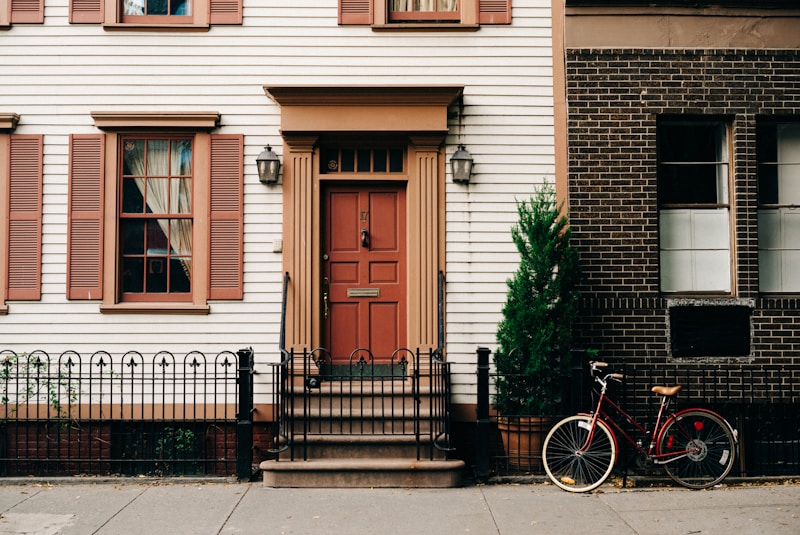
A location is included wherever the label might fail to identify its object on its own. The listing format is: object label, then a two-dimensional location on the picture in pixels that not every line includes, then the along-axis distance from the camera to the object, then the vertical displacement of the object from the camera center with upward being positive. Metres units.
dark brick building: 8.34 +1.00
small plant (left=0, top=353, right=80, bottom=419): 8.23 -1.14
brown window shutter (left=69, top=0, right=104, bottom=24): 8.58 +3.02
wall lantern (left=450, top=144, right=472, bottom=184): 8.38 +1.29
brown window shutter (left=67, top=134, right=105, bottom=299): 8.46 +0.71
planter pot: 7.73 -1.60
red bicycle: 7.23 -1.57
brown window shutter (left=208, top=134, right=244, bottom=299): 8.45 +0.70
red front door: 8.59 +0.13
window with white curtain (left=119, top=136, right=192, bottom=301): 8.64 +0.83
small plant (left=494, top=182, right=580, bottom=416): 7.81 -0.40
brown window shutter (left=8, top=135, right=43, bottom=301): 8.44 +0.69
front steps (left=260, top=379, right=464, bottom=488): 7.24 -1.64
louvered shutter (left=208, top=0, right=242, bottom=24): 8.58 +3.02
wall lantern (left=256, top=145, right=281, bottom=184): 8.34 +1.27
